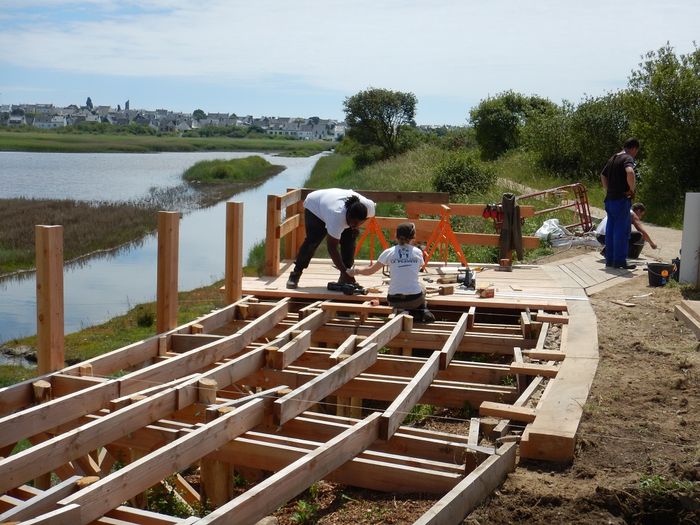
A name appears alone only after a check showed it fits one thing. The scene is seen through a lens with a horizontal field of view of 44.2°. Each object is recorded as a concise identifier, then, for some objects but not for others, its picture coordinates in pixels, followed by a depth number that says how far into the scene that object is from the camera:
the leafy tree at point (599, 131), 29.06
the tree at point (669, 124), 20.66
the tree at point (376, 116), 54.19
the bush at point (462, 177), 24.95
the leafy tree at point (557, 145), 31.11
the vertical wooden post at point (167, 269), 8.55
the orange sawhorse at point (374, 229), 11.27
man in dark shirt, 11.15
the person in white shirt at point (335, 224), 9.19
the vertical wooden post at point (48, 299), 7.25
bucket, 10.37
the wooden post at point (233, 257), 9.59
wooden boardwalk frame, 4.68
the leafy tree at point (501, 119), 46.16
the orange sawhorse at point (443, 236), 11.02
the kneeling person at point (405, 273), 8.50
